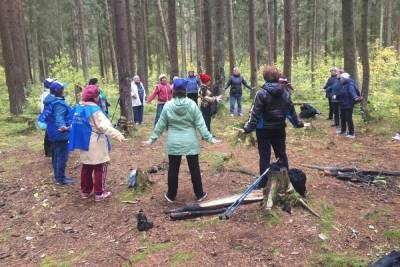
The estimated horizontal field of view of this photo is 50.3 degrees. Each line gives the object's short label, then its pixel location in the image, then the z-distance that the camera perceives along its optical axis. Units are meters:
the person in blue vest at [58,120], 8.31
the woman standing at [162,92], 13.70
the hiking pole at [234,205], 6.18
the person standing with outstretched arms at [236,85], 16.39
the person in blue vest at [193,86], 13.90
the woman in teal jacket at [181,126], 6.74
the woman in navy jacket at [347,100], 11.98
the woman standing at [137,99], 14.70
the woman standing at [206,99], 11.63
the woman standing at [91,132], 7.31
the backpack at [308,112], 15.69
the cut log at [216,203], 6.54
